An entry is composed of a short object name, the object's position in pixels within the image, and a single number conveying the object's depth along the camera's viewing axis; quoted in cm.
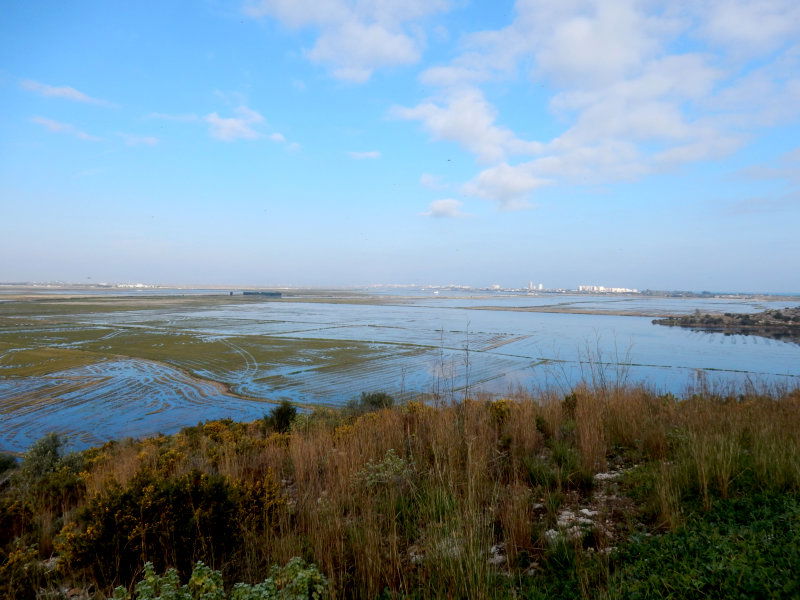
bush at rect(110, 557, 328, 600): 240
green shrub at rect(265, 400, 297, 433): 1016
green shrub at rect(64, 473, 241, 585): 351
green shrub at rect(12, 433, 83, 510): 599
